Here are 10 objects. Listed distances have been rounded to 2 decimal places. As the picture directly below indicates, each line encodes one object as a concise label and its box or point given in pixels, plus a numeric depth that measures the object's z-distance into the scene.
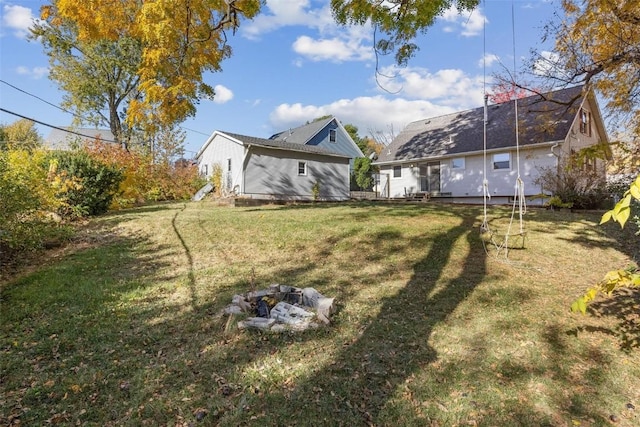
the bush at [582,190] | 11.68
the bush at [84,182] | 8.86
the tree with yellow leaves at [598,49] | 6.78
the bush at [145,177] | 12.57
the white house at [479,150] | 15.26
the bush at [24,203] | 5.54
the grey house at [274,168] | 17.20
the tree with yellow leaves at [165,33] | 5.78
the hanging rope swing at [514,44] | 5.49
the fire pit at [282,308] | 3.77
